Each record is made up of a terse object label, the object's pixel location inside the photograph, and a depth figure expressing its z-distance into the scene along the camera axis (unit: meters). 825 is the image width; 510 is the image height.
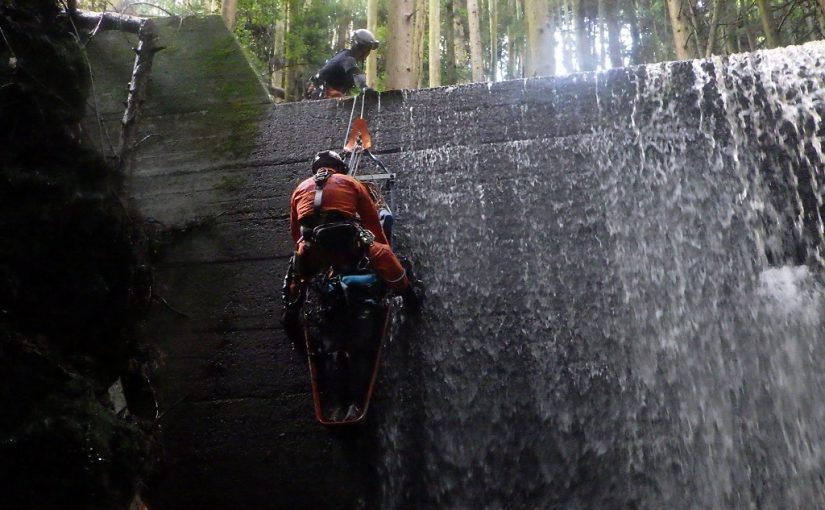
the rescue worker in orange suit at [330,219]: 4.29
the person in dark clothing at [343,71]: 6.71
